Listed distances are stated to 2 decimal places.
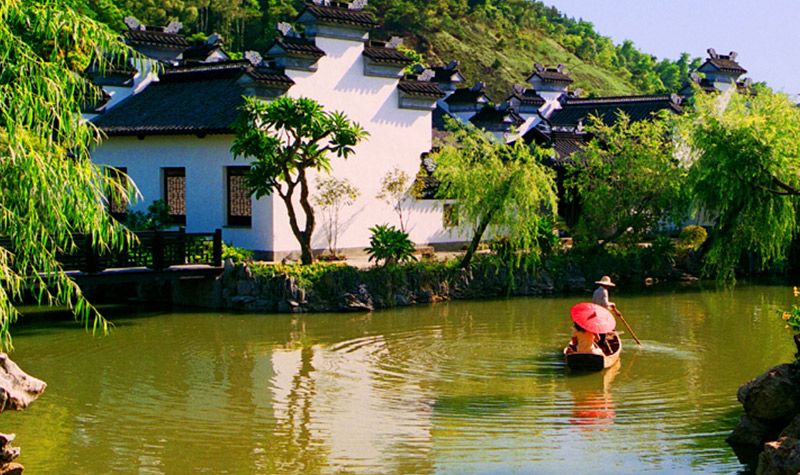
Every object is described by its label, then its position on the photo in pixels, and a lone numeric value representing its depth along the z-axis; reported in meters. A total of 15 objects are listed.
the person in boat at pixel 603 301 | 14.50
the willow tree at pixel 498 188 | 20.98
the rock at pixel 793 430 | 8.82
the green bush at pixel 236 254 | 20.05
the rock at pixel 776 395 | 9.61
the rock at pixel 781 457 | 8.17
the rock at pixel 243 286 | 19.53
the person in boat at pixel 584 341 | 13.90
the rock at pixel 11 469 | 8.97
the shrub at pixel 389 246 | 20.52
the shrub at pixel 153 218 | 21.81
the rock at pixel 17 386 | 10.72
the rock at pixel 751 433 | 9.91
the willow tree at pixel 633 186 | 23.12
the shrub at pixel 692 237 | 25.86
